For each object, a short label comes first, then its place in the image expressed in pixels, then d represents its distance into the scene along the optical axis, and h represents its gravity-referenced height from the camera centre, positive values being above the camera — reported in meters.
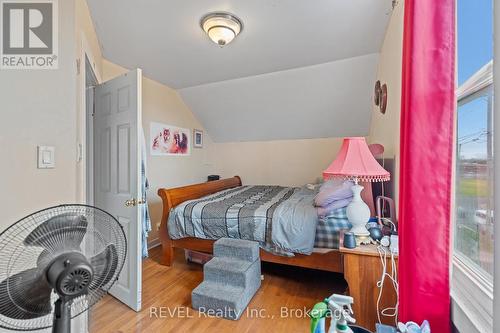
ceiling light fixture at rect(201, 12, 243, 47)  2.18 +1.26
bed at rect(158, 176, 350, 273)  2.19 -0.63
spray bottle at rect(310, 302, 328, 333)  0.98 -0.60
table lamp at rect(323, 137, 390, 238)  1.53 -0.03
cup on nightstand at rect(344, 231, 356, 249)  1.55 -0.46
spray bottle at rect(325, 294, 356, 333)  0.95 -0.57
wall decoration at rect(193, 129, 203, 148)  4.52 +0.51
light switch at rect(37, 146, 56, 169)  1.27 +0.04
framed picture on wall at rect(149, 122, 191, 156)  3.54 +0.40
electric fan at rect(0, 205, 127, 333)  0.66 -0.29
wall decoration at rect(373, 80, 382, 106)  2.72 +0.83
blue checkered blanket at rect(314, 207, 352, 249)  2.17 -0.54
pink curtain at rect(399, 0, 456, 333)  0.96 +0.04
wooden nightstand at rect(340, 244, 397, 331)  1.48 -0.71
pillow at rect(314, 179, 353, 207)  2.13 -0.23
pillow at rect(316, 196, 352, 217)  2.16 -0.35
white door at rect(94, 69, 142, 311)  1.93 +0.02
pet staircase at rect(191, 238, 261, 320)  1.90 -0.95
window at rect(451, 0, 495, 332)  0.89 -0.03
